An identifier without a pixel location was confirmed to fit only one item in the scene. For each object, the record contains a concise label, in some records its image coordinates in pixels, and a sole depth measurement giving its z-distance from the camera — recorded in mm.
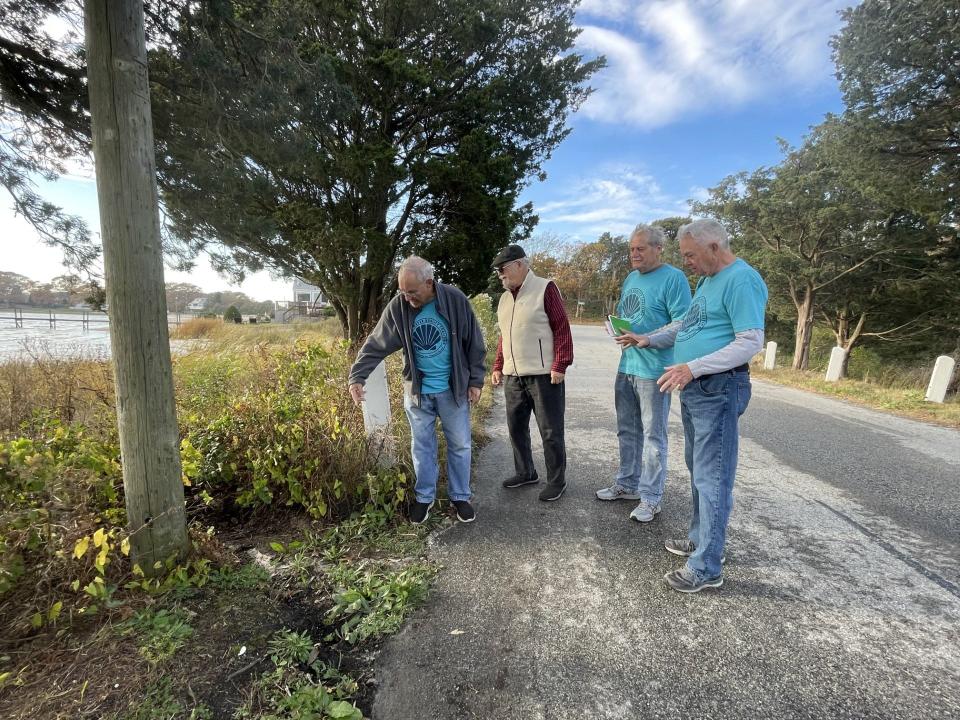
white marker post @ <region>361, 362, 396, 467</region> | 3139
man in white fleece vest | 3141
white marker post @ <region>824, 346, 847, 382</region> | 10776
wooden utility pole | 1924
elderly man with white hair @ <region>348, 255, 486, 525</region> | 2920
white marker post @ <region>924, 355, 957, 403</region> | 7594
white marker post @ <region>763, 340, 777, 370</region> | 13188
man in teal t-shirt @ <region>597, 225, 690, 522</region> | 2877
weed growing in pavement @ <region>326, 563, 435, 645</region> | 1989
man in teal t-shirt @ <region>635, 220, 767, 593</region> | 2025
